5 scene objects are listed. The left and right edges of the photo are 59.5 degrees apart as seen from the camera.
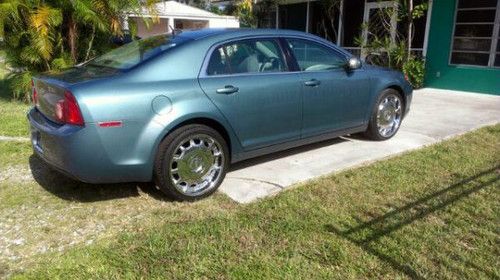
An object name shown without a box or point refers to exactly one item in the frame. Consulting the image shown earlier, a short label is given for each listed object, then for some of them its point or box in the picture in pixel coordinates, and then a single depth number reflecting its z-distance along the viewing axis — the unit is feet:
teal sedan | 11.21
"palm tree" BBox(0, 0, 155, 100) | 25.70
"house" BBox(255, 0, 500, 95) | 31.53
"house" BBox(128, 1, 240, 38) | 78.07
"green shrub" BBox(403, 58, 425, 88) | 34.63
